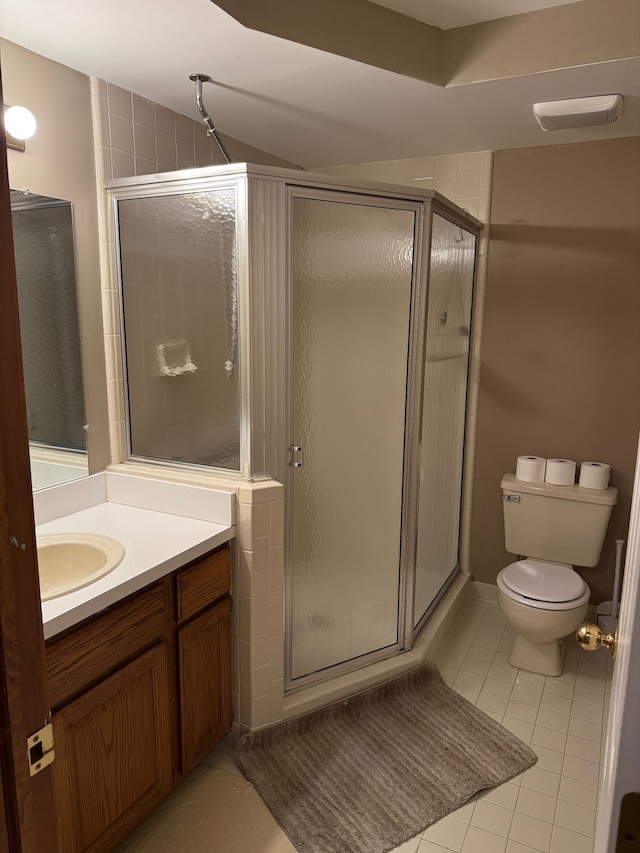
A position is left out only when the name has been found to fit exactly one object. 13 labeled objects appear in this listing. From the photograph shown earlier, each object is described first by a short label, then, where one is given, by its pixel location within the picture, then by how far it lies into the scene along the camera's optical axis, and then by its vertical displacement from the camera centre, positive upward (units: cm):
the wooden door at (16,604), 71 -36
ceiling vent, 208 +69
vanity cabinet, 145 -104
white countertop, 144 -69
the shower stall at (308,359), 195 -17
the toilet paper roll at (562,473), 279 -72
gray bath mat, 184 -150
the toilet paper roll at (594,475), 273 -71
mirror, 186 -9
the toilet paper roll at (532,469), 285 -72
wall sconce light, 168 +49
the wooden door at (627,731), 57 -40
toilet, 248 -111
